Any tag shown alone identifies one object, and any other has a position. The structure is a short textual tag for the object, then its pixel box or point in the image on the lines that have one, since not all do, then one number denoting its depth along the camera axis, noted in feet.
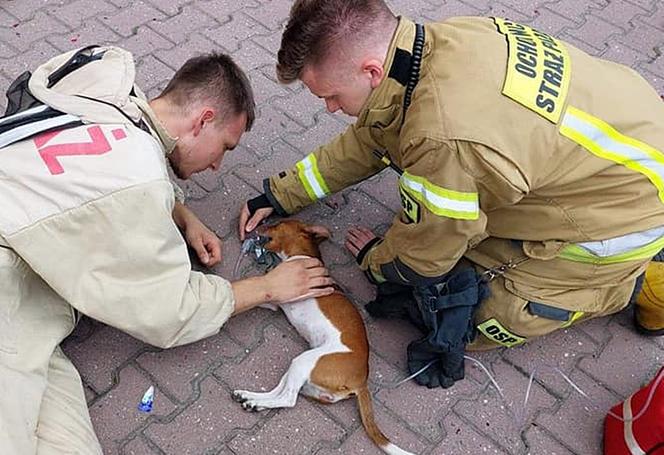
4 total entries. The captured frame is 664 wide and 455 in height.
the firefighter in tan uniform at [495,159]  7.78
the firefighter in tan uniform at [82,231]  7.59
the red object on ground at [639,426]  8.58
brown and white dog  9.23
